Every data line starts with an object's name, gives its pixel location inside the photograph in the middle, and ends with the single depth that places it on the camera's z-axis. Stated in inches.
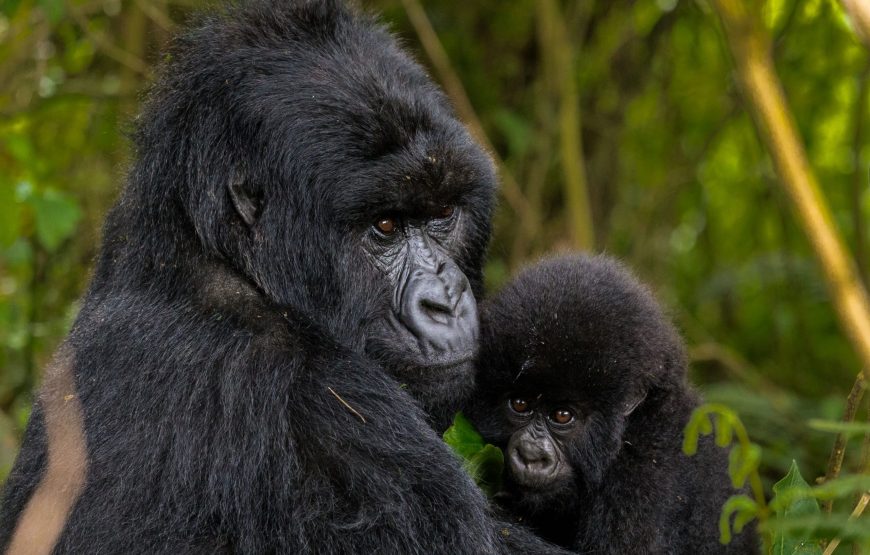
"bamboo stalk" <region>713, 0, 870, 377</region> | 140.6
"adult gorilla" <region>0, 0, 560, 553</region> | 203.9
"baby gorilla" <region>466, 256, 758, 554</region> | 233.9
